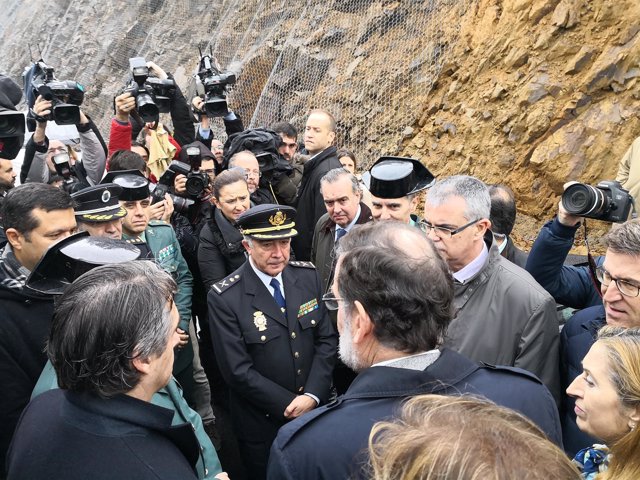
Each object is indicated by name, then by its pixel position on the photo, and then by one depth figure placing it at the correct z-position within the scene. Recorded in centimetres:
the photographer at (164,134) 521
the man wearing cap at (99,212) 323
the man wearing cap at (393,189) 343
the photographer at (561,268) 275
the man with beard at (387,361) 150
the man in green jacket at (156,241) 365
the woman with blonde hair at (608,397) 175
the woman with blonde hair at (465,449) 89
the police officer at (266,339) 303
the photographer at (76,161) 463
